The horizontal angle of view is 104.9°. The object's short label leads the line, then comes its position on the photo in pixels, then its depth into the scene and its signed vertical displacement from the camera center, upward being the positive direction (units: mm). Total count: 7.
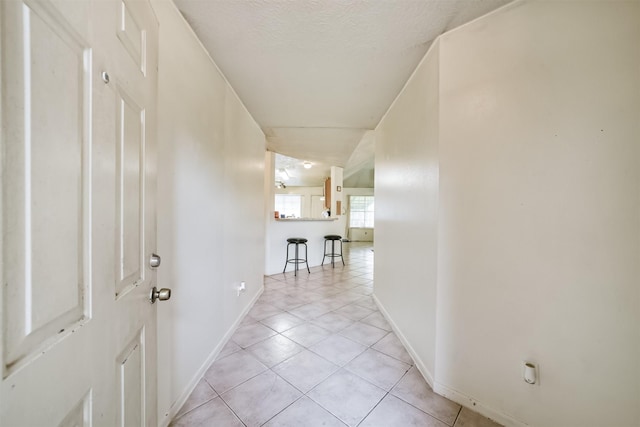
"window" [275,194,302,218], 10539 +281
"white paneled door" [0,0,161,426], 395 -10
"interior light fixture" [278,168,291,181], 7444 +1162
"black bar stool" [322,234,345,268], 5496 -765
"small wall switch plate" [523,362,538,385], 1294 -844
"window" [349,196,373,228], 10594 -64
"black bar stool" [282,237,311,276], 4770 -896
